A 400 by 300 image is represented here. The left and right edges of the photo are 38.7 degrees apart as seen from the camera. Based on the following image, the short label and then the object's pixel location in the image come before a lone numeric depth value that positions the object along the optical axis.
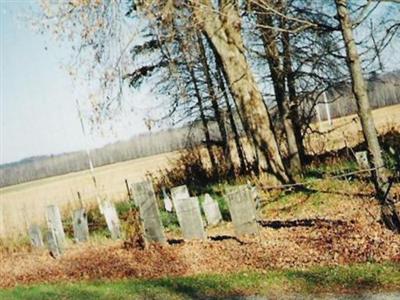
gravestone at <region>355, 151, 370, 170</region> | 15.17
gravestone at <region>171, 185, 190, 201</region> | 15.41
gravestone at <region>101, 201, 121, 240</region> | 16.20
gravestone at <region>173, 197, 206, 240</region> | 12.07
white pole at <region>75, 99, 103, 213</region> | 23.69
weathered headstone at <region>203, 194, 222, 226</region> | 14.16
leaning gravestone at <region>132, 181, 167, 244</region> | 12.51
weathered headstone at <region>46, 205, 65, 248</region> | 16.20
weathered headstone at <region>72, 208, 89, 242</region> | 16.92
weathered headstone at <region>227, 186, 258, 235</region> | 10.97
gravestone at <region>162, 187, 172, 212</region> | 17.92
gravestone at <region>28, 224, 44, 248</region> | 18.06
